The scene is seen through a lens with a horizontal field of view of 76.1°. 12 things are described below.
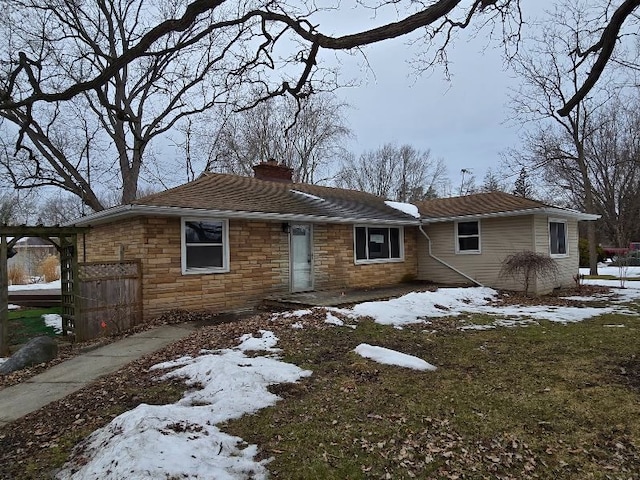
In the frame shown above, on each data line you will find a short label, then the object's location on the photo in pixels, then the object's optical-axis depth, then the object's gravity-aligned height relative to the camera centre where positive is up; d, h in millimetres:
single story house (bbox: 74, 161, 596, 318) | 9383 +186
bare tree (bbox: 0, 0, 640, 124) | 4949 +2874
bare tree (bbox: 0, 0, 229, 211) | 17922 +5730
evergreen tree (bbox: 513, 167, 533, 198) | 36500 +4847
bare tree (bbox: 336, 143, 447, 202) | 39156 +6980
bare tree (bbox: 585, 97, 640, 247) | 25484 +4853
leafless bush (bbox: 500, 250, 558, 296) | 12164 -758
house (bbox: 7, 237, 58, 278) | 24206 -588
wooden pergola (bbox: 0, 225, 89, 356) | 7375 -265
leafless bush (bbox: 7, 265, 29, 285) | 20219 -1297
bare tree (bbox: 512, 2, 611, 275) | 22117 +6130
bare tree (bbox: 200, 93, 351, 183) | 25422 +7098
